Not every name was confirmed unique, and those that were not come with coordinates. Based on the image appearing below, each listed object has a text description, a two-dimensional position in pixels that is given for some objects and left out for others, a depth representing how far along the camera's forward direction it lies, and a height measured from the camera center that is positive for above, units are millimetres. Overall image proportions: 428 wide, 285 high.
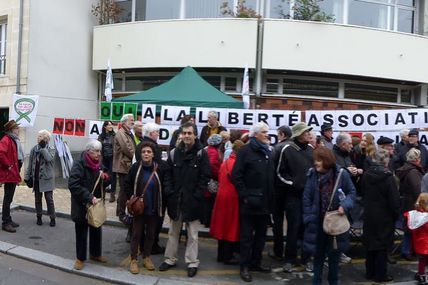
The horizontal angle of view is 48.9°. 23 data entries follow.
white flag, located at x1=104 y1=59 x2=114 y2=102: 12746 +1420
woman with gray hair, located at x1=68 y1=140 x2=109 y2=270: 5801 -659
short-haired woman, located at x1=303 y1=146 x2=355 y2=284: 5246 -663
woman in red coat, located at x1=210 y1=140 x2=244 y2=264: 6074 -869
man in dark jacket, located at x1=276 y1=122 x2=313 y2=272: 6031 -440
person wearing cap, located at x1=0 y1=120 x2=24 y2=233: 7359 -548
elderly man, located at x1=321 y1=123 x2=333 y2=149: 7371 +174
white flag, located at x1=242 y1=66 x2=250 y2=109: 11920 +1405
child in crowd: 5715 -1013
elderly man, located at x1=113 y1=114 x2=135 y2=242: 8141 -202
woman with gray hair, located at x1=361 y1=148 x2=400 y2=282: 5703 -751
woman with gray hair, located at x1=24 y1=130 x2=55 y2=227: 7781 -633
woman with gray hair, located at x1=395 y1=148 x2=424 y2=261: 6543 -502
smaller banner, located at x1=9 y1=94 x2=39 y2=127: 12922 +648
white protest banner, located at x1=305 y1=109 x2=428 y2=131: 8367 +523
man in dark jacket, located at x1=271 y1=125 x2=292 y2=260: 6211 -837
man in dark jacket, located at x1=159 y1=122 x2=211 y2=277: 5809 -579
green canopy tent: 9906 +968
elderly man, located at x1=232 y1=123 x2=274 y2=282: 5707 -506
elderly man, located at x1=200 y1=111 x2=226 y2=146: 8273 +229
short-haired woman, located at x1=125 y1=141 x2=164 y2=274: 5812 -638
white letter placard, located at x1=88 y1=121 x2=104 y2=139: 10227 +158
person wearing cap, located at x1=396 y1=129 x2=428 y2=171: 7848 +4
